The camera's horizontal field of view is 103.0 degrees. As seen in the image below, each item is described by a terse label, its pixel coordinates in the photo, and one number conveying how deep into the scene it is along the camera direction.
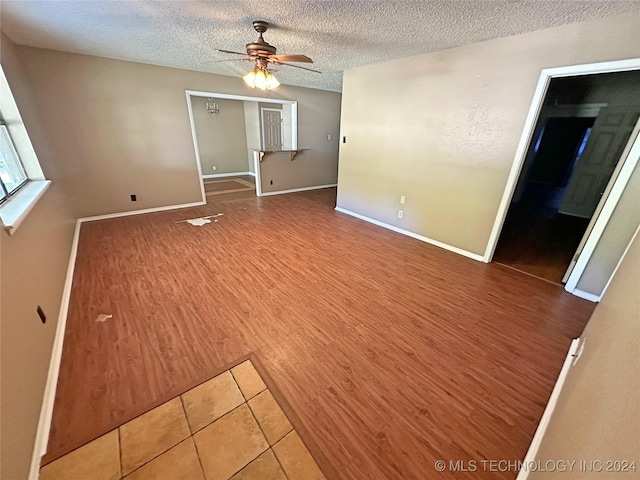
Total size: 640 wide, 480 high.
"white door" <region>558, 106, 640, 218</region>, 4.32
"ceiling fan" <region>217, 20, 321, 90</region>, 2.39
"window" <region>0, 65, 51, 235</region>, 1.99
